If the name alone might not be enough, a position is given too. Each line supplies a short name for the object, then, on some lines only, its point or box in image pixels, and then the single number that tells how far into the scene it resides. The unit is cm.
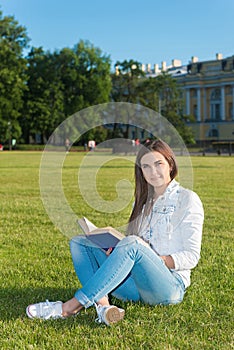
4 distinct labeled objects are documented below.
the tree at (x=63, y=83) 6203
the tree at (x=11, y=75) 5658
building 8231
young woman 341
